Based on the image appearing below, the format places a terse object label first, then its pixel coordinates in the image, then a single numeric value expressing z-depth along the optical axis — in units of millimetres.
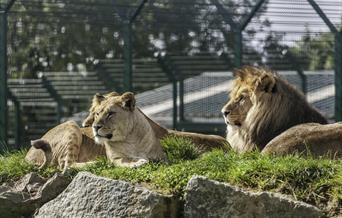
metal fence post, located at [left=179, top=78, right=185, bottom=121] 32159
